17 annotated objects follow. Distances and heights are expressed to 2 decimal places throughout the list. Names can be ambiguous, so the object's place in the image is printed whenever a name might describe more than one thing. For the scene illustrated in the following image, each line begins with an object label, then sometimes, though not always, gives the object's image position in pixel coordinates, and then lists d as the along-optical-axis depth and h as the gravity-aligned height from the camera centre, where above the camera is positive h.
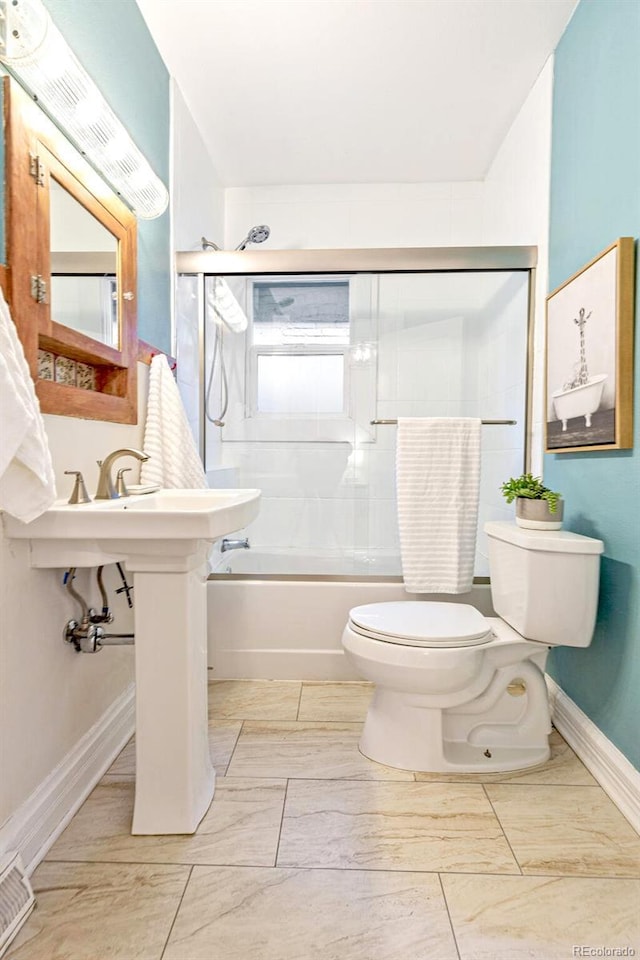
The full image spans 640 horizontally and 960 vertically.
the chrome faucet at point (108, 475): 1.43 -0.02
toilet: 1.50 -0.56
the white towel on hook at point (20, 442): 0.87 +0.04
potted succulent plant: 1.65 -0.10
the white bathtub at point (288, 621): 2.16 -0.63
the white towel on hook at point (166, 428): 1.89 +0.15
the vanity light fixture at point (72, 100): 1.09 +0.91
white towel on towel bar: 2.08 -0.09
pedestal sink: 1.19 -0.46
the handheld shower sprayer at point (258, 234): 2.68 +1.21
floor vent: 1.00 -0.86
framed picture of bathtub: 1.43 +0.36
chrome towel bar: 2.18 +0.21
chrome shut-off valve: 1.37 -0.44
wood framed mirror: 1.14 +0.51
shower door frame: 2.13 +0.86
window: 2.33 +0.55
